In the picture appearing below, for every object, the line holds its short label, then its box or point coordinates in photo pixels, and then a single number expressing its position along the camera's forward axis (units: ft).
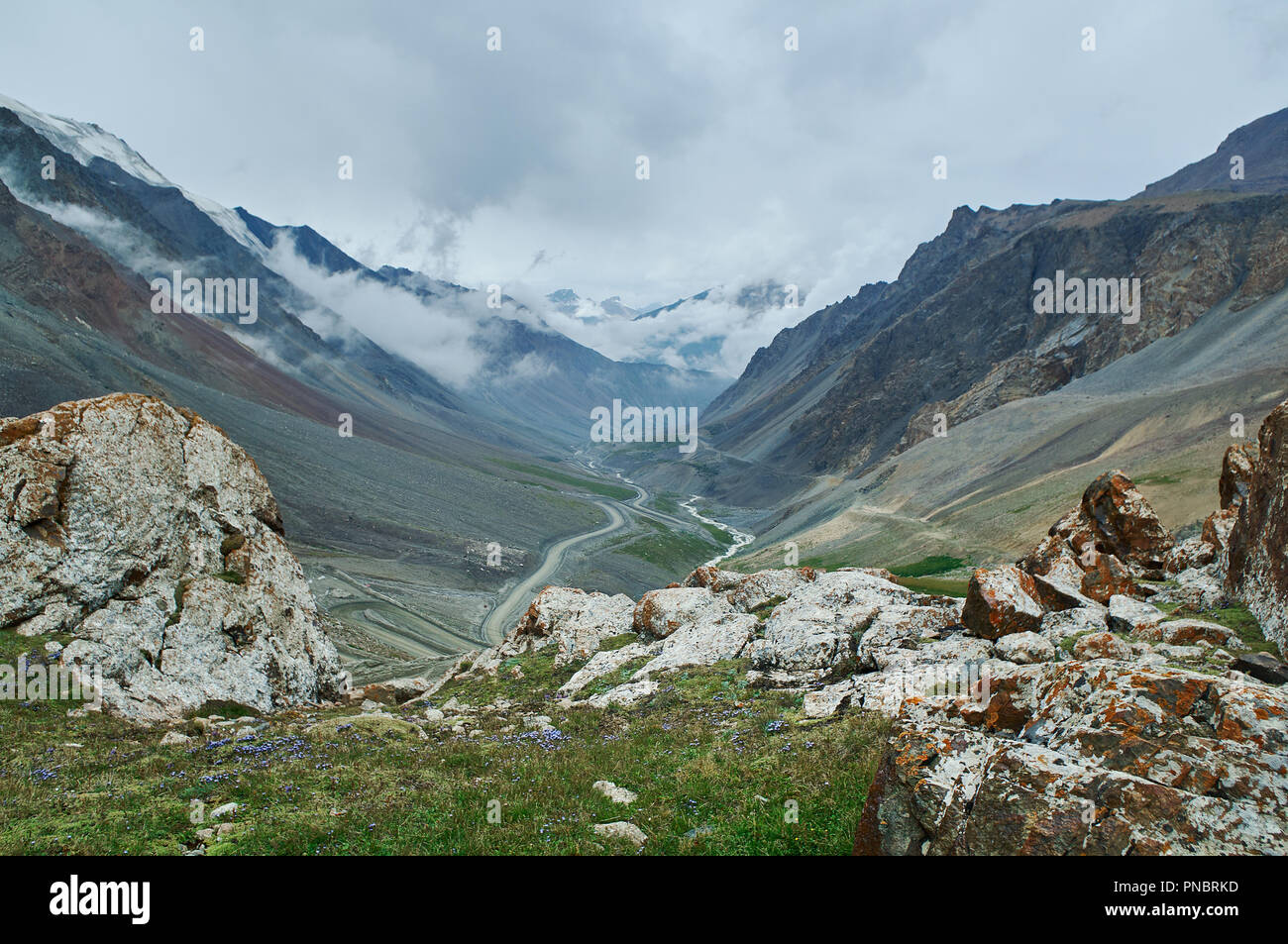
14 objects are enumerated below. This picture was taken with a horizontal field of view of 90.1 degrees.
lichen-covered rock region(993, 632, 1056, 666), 53.57
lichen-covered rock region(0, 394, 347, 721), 70.59
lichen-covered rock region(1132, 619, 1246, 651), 51.60
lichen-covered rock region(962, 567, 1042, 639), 64.69
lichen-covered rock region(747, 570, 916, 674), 69.97
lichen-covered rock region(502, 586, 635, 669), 100.78
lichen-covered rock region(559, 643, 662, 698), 83.30
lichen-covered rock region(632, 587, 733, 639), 98.07
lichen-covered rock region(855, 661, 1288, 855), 20.38
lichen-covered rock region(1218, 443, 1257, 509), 90.38
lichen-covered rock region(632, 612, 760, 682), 81.71
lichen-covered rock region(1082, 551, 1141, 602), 77.92
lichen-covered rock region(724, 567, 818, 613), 105.09
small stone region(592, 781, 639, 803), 35.78
